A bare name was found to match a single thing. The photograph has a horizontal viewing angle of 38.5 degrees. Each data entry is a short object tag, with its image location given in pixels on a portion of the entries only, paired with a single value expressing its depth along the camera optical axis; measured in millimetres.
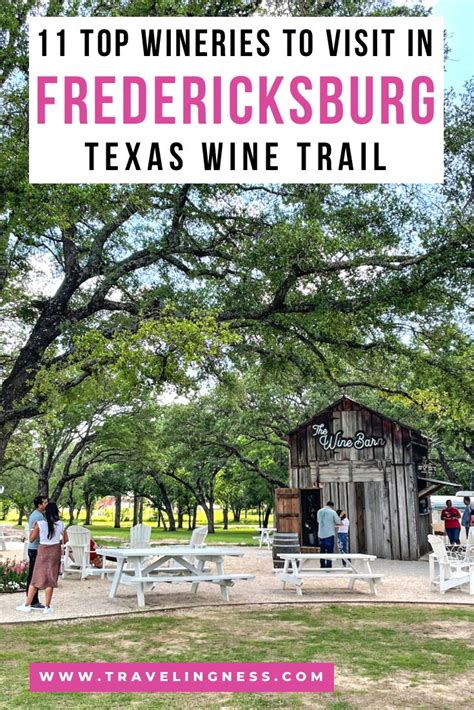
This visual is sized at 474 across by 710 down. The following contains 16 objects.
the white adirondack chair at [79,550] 14156
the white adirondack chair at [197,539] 14040
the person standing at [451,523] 17203
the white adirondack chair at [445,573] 12109
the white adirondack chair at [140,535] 14969
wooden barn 19219
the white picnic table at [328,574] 11719
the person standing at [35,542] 10484
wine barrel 13836
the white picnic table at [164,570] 10906
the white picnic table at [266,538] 22939
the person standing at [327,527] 14078
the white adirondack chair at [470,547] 14667
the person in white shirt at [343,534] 16812
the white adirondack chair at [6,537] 24531
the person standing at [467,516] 17047
